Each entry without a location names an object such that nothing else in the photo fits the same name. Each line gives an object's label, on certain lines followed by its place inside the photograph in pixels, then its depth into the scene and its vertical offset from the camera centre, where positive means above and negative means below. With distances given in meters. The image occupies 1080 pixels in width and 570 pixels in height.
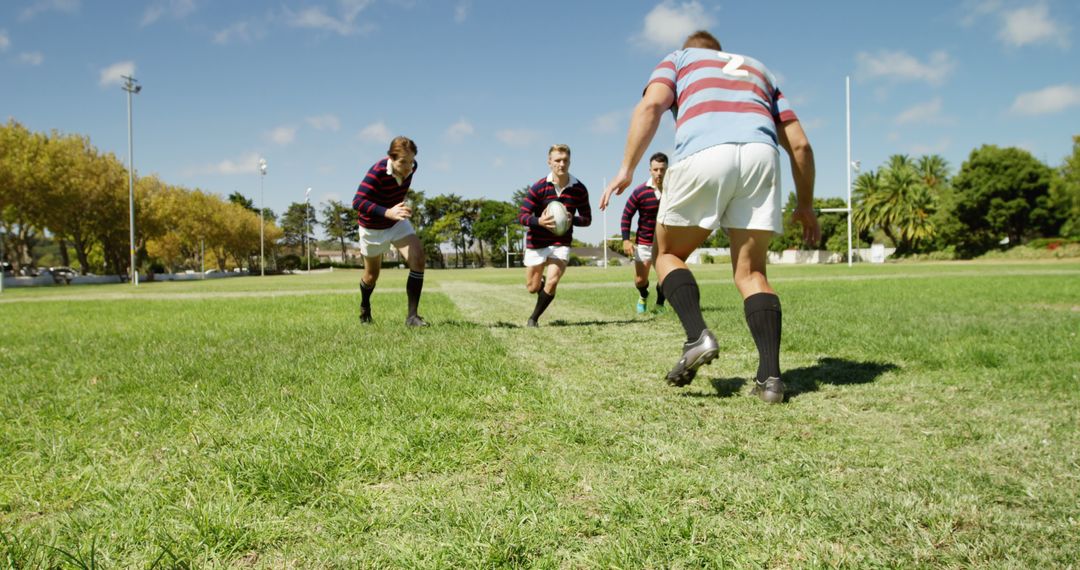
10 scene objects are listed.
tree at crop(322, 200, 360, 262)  116.31 +9.88
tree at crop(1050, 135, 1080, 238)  43.88 +5.44
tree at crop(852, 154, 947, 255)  68.50 +7.46
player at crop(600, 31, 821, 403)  3.31 +0.53
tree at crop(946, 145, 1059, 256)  57.25 +6.01
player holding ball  7.28 +0.65
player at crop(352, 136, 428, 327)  7.07 +0.62
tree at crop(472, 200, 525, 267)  107.62 +8.20
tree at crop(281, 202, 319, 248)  128.62 +10.81
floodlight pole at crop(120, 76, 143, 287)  38.06 +5.70
